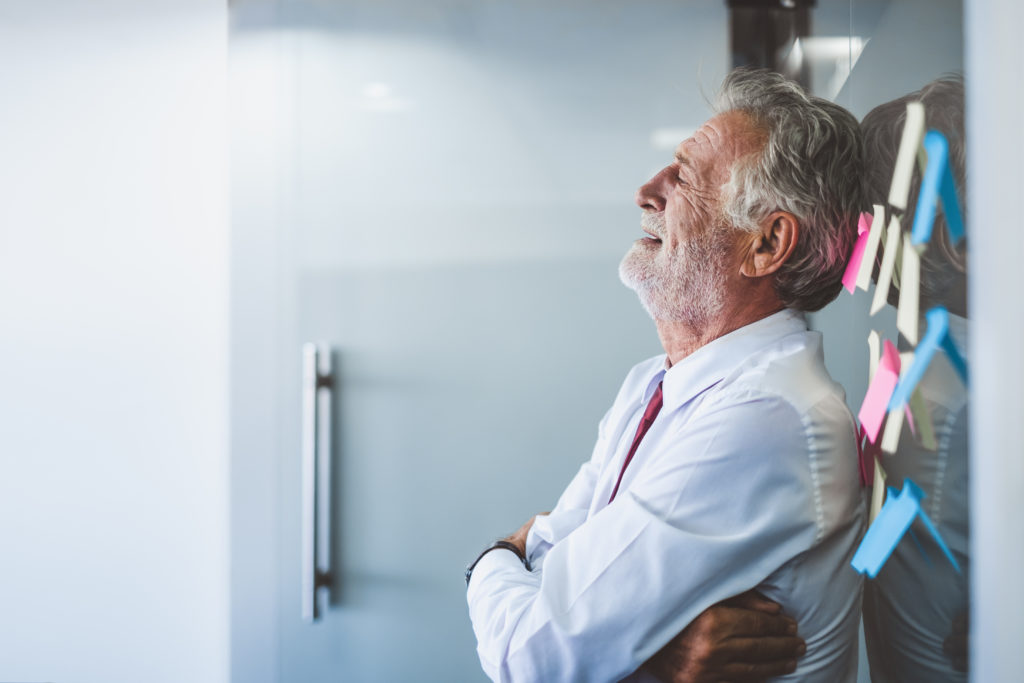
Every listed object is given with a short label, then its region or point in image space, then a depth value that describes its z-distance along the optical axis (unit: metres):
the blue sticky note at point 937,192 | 0.59
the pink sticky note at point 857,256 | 0.89
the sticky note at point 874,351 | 0.84
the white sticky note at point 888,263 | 0.74
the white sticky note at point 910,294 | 0.67
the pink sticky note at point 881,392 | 0.74
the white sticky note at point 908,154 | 0.66
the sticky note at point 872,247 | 0.82
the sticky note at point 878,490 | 0.78
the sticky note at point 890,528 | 0.70
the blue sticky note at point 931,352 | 0.59
